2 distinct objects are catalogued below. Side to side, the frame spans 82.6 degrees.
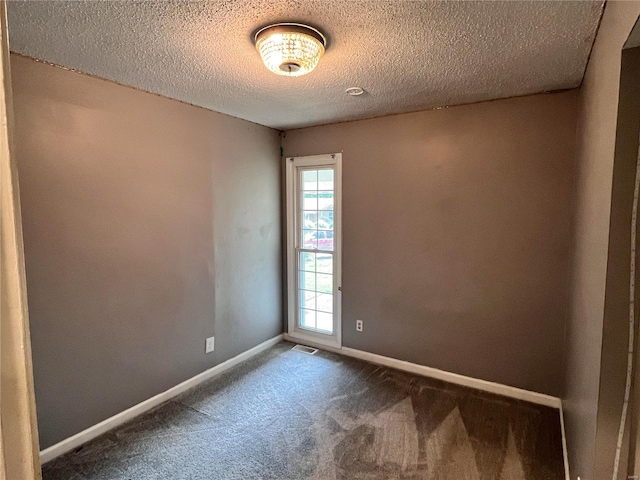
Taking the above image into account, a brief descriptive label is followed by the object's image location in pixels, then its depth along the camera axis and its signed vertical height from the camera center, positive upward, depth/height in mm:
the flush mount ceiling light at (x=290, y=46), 1659 +795
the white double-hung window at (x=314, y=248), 3703 -352
